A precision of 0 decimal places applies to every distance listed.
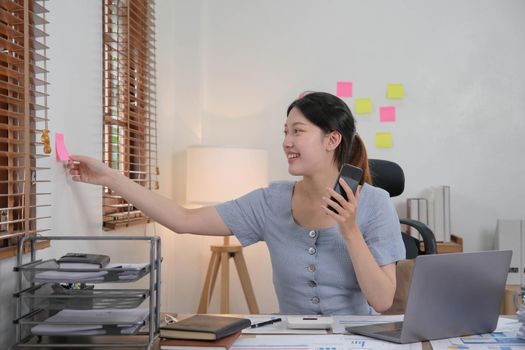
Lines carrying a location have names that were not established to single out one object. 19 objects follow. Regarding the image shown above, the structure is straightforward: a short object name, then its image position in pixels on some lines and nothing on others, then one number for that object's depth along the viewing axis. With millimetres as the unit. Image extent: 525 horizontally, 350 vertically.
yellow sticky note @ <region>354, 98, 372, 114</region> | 4086
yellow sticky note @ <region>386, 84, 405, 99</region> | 4078
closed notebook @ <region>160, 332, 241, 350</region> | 1449
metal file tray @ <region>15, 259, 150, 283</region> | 1530
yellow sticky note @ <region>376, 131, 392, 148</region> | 4078
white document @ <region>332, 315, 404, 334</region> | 1737
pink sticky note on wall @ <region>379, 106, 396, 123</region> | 4082
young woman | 1997
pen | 1705
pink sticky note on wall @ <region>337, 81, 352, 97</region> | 4098
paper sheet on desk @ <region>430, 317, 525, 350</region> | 1544
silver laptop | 1536
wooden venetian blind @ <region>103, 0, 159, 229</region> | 2658
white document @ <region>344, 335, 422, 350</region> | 1520
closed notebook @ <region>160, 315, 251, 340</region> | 1478
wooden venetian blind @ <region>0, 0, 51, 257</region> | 1747
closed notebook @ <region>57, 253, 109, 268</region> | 1600
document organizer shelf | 1526
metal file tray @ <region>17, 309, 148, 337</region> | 1521
